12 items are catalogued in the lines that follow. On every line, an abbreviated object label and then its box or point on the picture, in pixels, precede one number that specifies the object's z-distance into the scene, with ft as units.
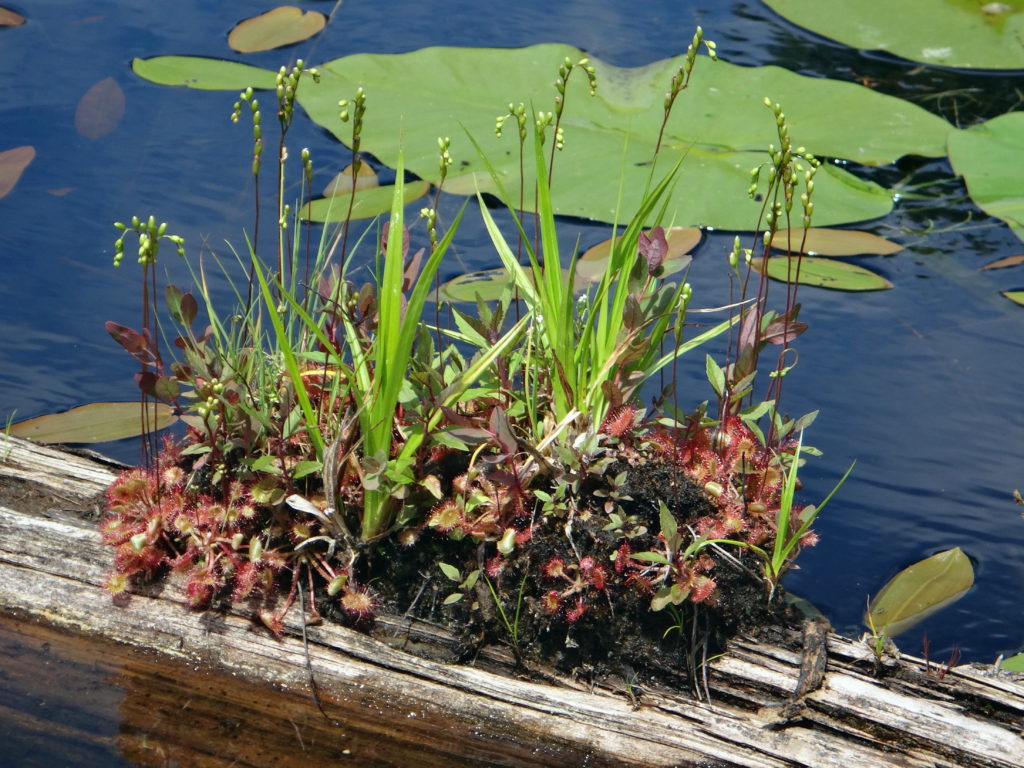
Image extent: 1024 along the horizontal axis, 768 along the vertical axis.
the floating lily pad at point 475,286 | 9.60
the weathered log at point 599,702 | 5.42
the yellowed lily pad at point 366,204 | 10.48
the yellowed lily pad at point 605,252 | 9.80
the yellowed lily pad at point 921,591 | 7.41
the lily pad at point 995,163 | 10.95
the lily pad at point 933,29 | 13.78
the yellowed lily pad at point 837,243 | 10.69
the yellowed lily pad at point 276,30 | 13.93
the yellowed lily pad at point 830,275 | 10.25
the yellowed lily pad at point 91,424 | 8.35
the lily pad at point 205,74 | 12.68
